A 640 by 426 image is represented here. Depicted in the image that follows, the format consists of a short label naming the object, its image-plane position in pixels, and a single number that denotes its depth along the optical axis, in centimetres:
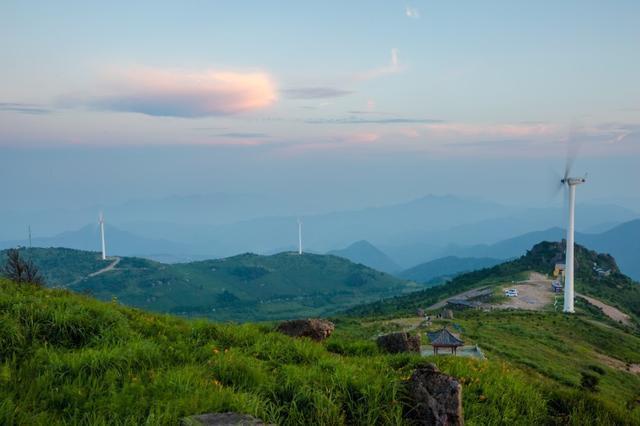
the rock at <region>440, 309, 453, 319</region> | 8050
